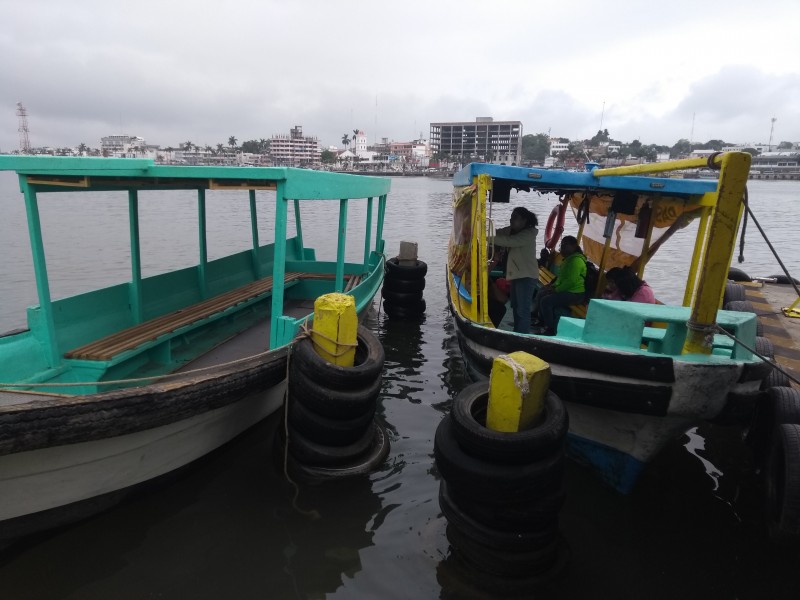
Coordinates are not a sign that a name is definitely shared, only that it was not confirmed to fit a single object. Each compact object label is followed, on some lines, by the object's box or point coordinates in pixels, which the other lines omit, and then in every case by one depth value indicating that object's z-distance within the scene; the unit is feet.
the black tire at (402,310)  34.19
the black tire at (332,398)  14.62
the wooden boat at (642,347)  12.52
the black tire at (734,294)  26.12
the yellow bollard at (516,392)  11.80
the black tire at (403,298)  33.86
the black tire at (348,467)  15.63
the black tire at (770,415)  14.08
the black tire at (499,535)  11.85
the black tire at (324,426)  15.07
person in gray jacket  20.07
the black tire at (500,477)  11.37
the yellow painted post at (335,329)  14.93
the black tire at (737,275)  33.40
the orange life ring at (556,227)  30.12
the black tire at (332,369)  14.57
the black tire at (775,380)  16.90
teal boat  11.55
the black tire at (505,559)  11.94
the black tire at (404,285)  33.71
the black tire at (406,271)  33.50
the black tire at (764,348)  17.24
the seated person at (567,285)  21.90
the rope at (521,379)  11.72
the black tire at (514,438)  11.35
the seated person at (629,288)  19.49
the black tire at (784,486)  12.05
